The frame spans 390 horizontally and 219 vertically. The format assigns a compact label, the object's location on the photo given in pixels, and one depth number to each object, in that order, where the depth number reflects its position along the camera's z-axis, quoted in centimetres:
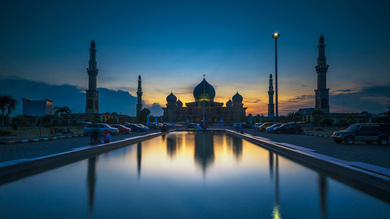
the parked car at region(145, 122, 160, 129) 4318
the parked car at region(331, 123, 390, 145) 1558
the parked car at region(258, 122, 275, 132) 3522
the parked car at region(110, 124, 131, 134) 2961
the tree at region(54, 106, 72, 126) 4978
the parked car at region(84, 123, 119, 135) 2362
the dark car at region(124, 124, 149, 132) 3450
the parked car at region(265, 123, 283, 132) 3021
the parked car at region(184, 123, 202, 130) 3560
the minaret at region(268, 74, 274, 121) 9358
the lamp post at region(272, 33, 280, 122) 2284
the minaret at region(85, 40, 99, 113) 7081
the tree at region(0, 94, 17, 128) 3117
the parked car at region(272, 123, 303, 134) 2819
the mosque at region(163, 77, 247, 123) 9666
